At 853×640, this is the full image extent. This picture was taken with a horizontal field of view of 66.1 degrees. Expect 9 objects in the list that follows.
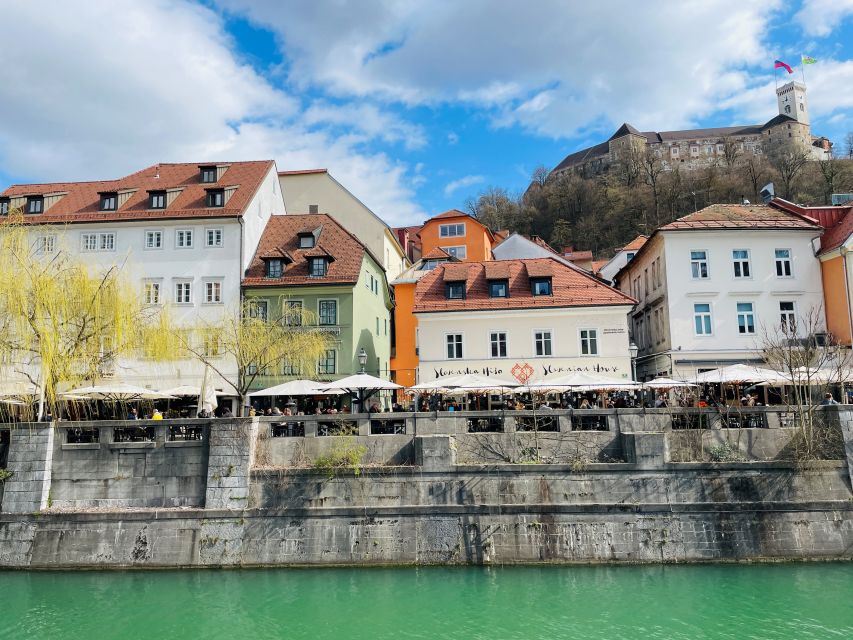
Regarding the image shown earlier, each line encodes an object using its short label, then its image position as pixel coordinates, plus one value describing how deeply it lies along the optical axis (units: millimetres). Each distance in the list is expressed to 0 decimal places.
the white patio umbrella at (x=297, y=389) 24141
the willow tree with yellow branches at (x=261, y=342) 27516
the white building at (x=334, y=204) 45688
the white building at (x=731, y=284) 32562
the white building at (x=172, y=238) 34625
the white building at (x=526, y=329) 32375
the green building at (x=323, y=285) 33969
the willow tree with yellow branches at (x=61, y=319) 21844
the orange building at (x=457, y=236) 55594
